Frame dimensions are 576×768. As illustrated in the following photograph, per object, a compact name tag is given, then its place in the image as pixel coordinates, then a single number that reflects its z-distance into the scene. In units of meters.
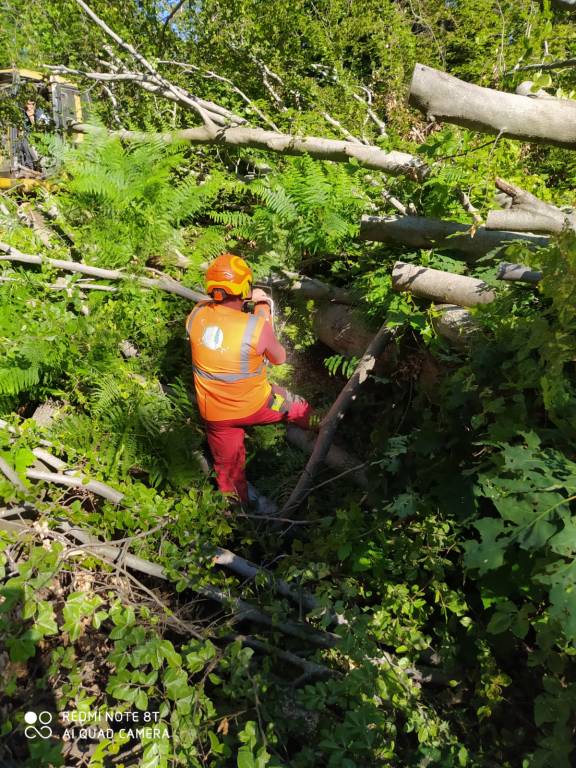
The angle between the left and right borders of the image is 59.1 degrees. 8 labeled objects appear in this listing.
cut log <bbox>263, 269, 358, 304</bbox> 4.88
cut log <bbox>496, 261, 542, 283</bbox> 2.87
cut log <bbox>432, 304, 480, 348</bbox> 3.21
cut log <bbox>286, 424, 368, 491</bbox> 4.15
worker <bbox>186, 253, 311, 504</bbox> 4.04
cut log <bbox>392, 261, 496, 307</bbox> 3.30
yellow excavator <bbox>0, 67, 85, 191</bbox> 7.62
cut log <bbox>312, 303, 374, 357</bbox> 4.52
